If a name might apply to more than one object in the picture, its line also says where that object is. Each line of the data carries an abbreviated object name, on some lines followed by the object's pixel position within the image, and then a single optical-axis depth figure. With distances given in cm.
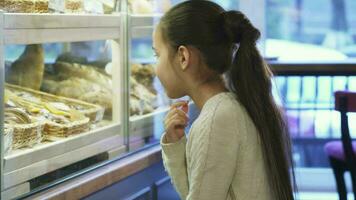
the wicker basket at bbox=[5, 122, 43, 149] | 184
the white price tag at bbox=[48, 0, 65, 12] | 201
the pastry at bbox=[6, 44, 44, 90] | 202
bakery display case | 181
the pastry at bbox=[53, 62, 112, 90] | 241
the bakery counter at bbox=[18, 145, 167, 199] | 194
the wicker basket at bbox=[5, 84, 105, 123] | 216
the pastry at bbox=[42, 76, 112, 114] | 230
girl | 149
